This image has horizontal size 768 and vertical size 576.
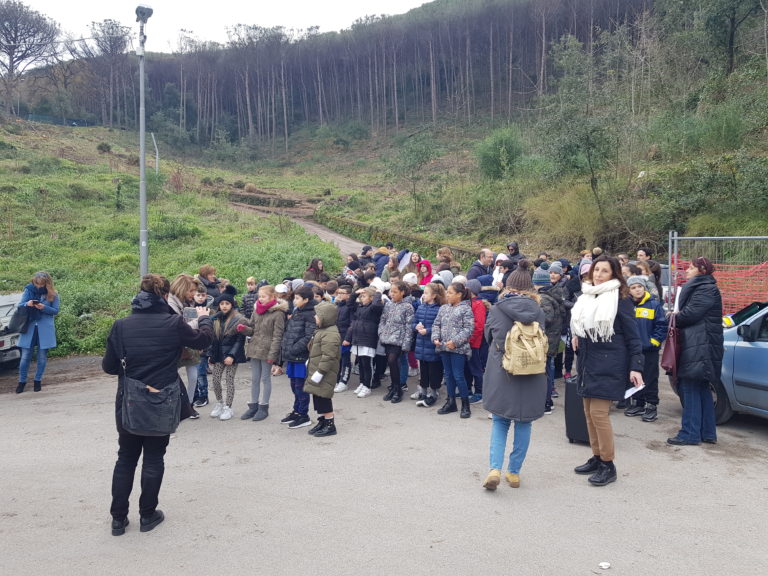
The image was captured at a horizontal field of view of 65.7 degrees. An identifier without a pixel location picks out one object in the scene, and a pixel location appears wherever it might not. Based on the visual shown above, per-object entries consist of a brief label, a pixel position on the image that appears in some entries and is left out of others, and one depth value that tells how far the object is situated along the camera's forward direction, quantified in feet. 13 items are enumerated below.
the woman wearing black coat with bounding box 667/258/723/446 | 20.53
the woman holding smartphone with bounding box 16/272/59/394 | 31.19
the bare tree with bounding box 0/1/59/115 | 205.98
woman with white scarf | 17.12
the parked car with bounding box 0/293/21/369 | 32.60
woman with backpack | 17.13
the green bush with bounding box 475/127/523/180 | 93.91
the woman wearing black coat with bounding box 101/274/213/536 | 15.24
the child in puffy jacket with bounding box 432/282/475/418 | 24.66
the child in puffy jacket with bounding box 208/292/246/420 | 25.94
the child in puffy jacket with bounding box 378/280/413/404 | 27.86
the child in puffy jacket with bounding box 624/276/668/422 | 24.25
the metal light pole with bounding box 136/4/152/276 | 43.09
